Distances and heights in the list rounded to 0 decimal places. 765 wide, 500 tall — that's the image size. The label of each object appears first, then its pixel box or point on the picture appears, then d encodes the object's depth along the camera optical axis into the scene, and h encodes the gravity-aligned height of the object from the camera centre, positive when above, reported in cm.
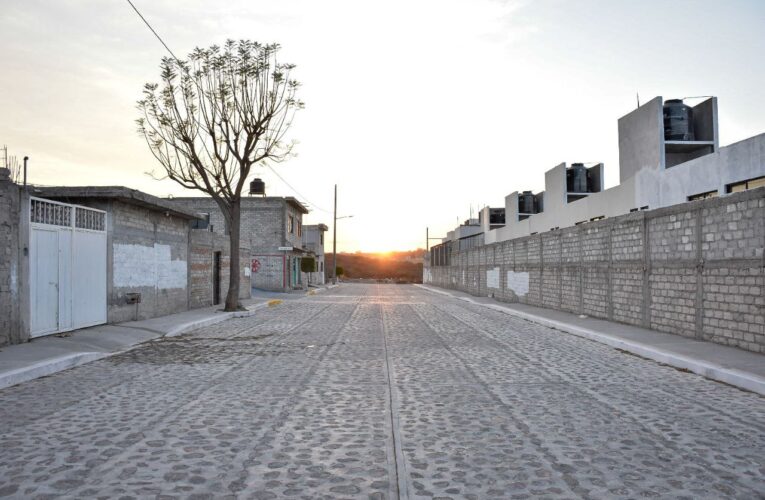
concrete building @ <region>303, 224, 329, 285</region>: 6836 +323
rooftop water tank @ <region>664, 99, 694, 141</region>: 2612 +646
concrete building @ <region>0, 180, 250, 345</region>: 1199 +32
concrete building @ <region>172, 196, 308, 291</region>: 4438 +302
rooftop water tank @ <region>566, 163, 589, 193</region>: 3716 +570
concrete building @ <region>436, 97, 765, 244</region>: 1934 +391
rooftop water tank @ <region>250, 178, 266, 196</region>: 4912 +686
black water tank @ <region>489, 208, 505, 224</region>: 6031 +542
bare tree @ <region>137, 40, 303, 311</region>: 2277 +584
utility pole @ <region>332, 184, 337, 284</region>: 6431 +419
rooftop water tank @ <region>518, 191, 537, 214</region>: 4916 +548
